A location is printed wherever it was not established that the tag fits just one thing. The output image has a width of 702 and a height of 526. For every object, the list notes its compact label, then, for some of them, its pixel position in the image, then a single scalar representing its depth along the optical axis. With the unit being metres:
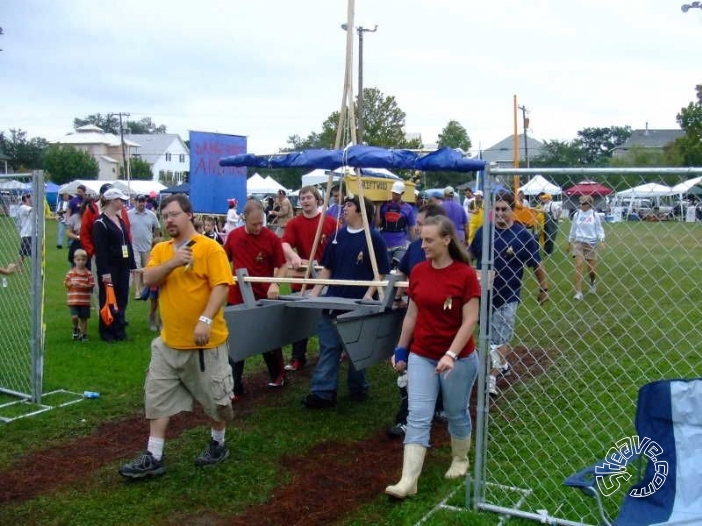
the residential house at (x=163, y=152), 106.56
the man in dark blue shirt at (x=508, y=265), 6.04
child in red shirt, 9.24
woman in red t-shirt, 4.42
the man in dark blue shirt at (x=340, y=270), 6.34
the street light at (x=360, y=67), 27.23
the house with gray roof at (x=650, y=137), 105.88
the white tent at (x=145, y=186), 49.12
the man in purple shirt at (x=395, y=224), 10.44
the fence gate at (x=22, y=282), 6.33
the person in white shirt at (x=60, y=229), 22.33
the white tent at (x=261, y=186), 40.00
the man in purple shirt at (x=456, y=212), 12.42
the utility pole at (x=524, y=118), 51.53
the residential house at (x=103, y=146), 102.75
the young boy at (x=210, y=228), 12.52
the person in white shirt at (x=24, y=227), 6.33
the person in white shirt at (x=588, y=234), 10.37
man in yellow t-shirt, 4.83
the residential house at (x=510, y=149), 94.61
